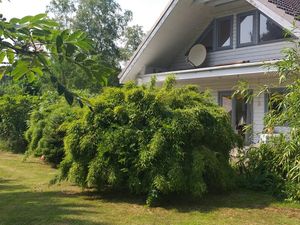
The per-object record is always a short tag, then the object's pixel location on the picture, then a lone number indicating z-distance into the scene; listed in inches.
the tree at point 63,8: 1386.2
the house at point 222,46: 425.6
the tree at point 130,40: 1466.4
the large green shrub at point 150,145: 240.9
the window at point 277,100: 280.7
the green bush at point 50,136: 401.5
